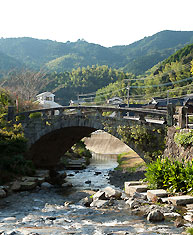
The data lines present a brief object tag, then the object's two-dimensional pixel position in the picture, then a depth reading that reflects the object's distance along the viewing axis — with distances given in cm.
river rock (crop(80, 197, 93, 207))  1233
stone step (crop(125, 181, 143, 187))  1290
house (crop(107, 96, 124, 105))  7004
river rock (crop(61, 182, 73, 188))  1877
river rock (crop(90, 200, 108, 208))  1120
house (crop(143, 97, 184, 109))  4471
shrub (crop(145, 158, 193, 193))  1019
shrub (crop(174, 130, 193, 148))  1302
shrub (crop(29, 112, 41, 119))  2629
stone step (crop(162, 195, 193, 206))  930
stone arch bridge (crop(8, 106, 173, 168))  1698
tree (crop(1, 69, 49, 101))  4381
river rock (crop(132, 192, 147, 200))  1088
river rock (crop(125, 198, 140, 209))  1033
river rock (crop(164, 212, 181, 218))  857
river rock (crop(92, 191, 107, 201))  1216
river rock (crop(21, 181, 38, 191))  1706
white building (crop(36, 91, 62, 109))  4978
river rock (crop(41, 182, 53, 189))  1808
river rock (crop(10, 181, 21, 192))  1651
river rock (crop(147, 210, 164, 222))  855
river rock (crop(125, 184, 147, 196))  1177
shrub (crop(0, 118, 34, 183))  1848
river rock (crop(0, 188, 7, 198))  1488
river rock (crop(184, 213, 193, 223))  810
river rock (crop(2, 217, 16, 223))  1031
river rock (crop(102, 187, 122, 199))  1227
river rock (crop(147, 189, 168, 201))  1022
